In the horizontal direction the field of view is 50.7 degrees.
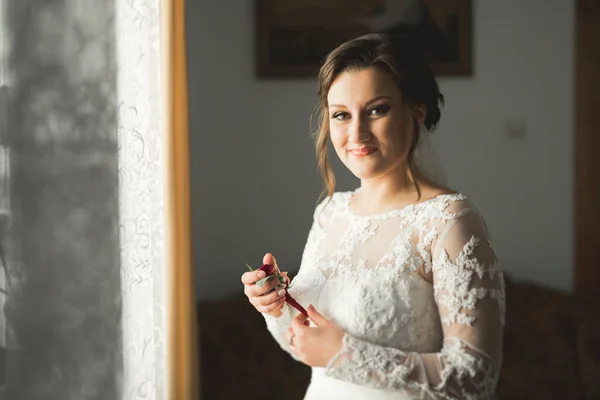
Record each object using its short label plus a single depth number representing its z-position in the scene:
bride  1.25
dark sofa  2.65
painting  2.96
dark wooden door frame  3.06
